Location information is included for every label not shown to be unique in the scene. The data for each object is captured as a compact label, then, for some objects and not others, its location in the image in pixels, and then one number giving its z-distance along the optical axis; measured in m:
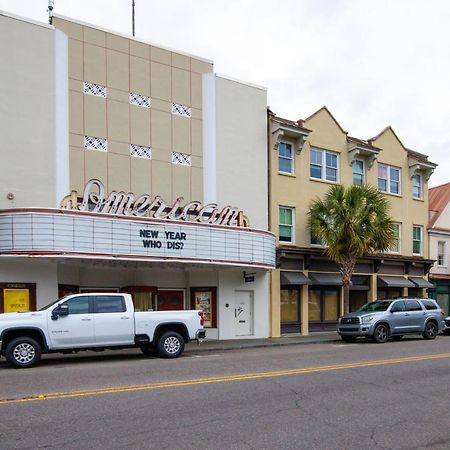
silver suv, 21.12
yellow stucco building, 25.03
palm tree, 23.97
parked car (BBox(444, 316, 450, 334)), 25.83
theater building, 18.06
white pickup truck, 13.60
